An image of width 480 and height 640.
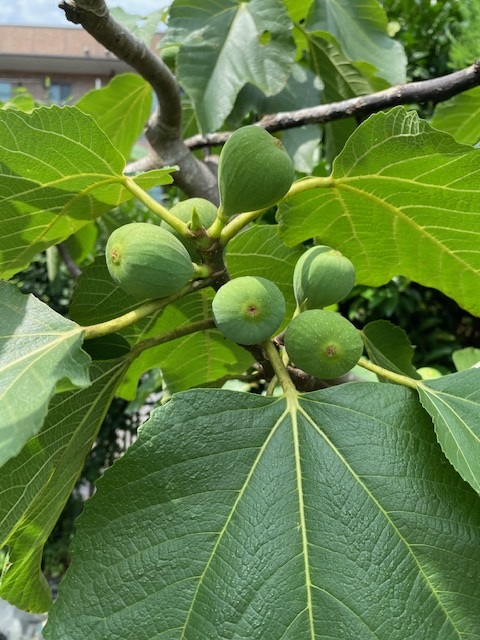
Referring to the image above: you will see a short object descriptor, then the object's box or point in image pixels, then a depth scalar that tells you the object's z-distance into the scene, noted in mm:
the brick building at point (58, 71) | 14883
